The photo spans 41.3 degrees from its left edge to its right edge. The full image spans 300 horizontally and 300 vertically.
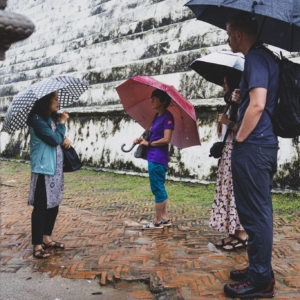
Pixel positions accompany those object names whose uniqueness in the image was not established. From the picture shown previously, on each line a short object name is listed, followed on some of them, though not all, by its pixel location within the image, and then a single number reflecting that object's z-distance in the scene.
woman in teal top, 3.81
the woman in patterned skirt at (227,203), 3.98
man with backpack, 2.76
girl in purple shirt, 4.67
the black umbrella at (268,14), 2.67
